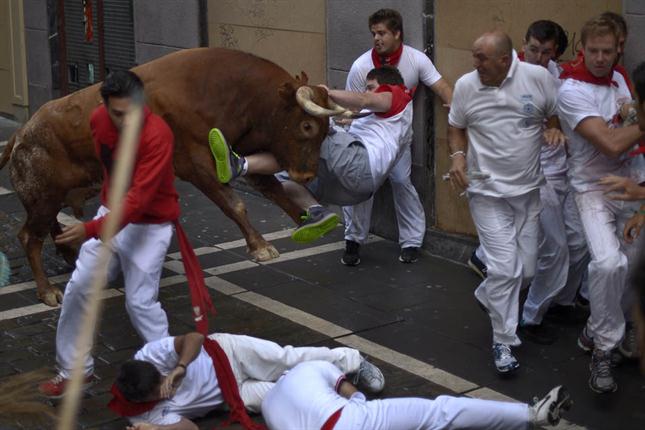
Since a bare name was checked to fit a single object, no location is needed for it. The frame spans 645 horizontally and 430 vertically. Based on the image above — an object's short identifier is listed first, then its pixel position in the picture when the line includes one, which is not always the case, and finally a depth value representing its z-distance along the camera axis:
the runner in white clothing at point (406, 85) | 9.34
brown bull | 8.45
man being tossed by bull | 8.04
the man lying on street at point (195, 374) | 6.06
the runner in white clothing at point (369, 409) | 5.43
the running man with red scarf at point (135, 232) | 6.39
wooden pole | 3.62
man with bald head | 6.92
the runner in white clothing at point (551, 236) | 7.52
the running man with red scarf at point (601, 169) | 6.61
